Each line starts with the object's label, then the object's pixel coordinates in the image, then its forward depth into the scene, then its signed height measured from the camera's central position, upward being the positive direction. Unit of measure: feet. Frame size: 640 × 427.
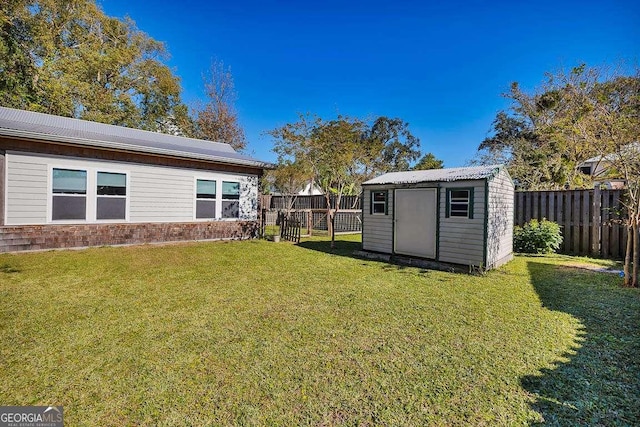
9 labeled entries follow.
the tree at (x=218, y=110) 69.15 +23.95
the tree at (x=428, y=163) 96.15 +18.98
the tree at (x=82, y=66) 54.39 +29.76
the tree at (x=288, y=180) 55.11 +10.43
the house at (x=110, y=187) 24.62 +2.18
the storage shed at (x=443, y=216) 21.47 +0.03
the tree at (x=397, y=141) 109.29 +28.31
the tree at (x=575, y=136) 17.44 +9.14
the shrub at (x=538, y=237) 27.12 -1.69
